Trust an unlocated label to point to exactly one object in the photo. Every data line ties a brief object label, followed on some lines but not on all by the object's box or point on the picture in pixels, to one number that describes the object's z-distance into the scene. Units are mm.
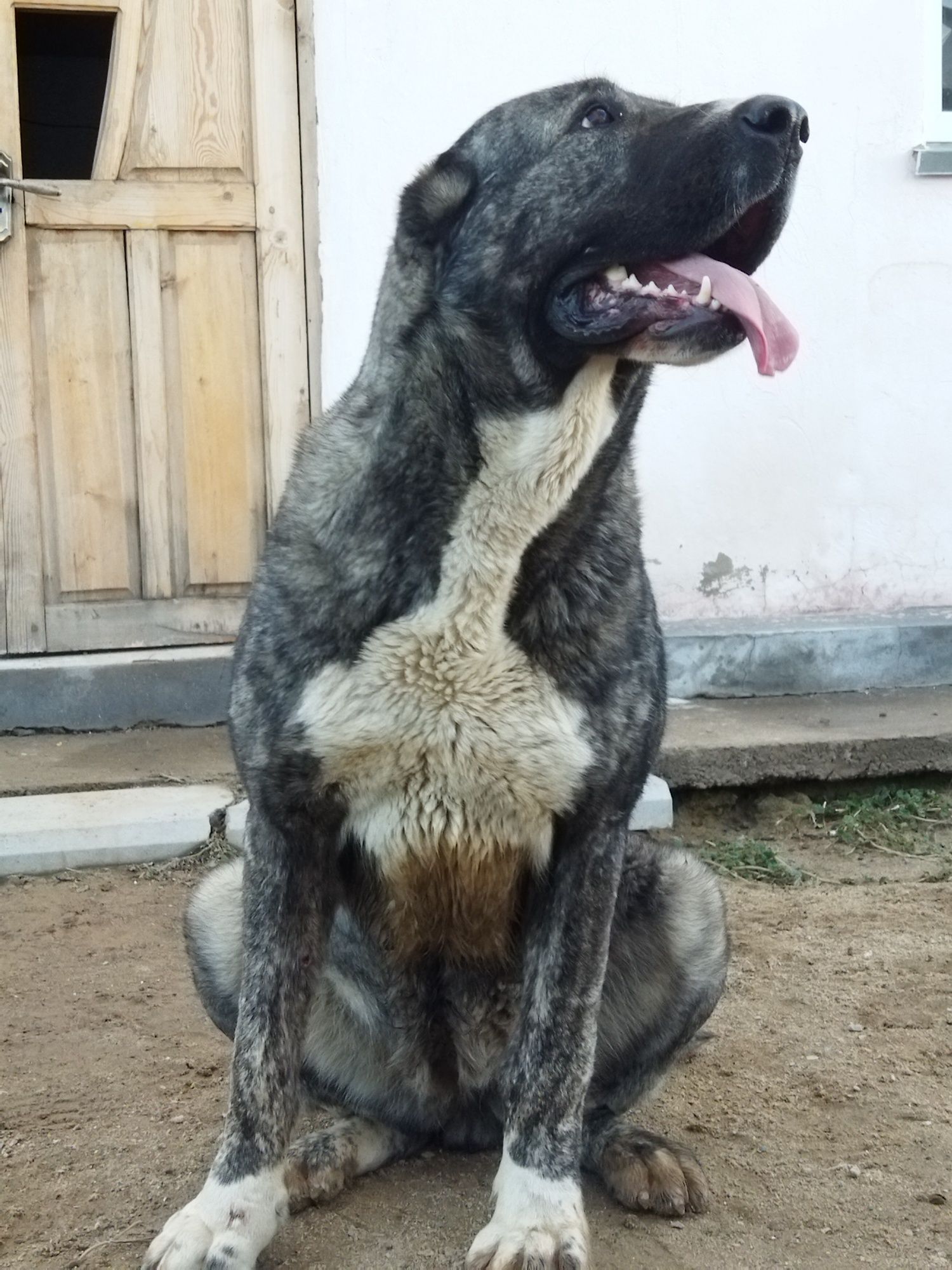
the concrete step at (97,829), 3783
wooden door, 4605
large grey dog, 2115
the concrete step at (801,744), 4164
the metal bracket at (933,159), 4730
